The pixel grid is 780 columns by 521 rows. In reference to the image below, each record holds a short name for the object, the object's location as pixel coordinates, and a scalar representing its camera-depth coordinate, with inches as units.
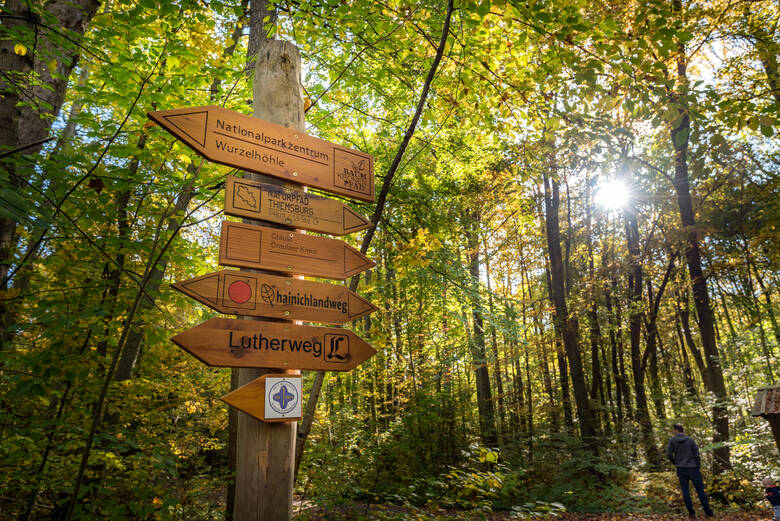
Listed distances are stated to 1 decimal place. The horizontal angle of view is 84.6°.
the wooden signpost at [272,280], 83.1
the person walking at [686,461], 282.0
